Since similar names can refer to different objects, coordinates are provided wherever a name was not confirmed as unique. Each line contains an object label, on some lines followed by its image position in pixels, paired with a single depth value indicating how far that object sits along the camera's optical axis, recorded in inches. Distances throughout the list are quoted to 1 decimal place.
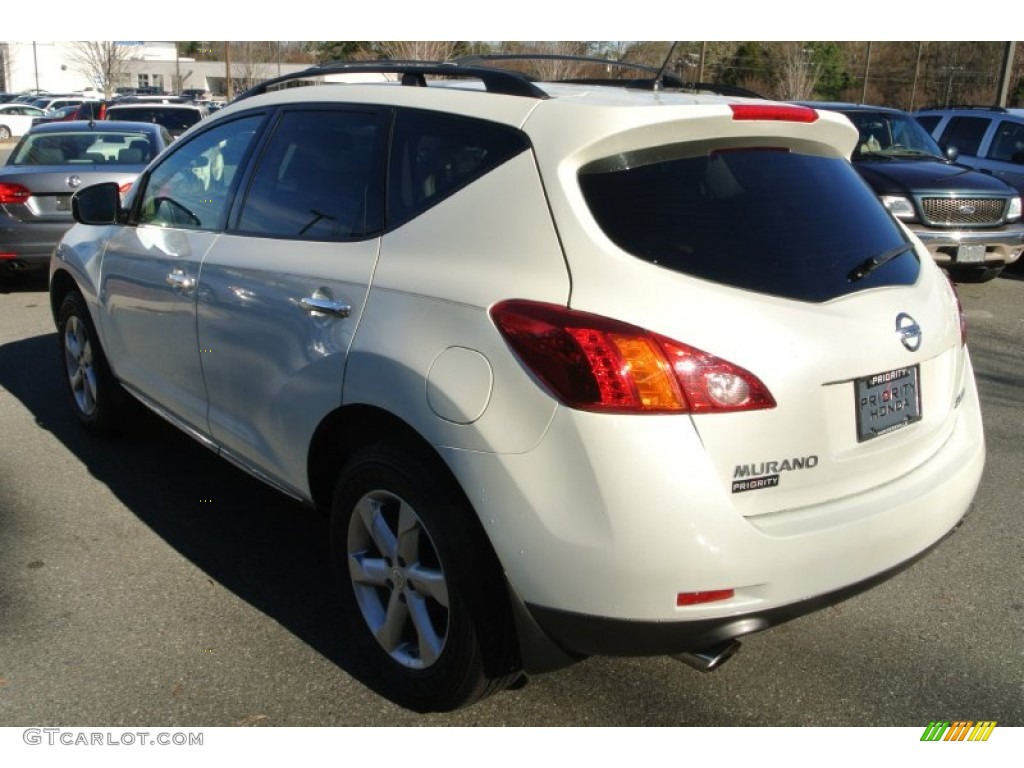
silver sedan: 343.6
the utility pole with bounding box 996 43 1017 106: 726.5
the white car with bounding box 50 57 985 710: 92.3
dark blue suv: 373.7
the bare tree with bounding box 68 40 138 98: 1776.6
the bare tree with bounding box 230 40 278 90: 1990.5
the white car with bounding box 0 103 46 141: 1579.7
